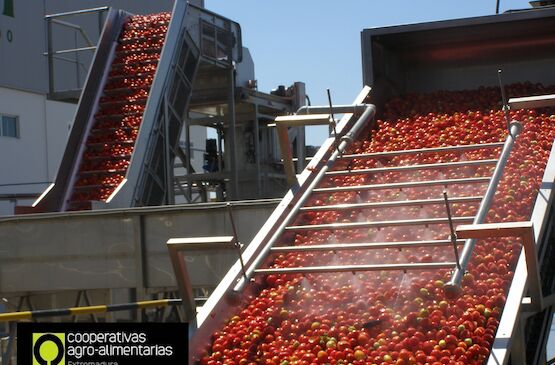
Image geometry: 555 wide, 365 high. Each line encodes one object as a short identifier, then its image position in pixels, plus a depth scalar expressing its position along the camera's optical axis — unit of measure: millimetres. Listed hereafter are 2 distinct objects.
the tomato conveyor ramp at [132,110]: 12422
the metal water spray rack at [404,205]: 5344
